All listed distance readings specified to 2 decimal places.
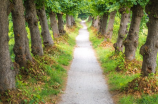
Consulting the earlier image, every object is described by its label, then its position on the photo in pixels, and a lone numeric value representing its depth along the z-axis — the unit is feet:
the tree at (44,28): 42.89
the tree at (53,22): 59.17
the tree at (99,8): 56.77
